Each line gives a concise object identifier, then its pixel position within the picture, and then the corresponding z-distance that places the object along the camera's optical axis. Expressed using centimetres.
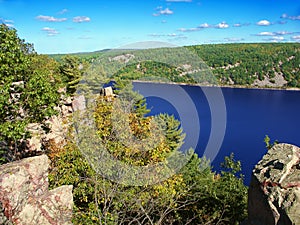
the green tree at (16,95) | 908
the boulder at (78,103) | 2138
